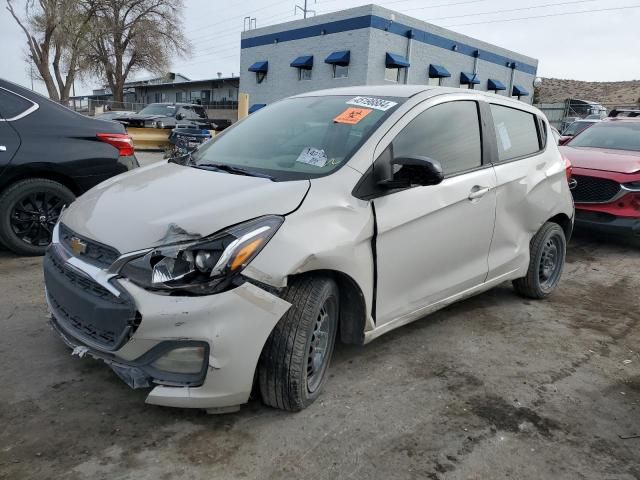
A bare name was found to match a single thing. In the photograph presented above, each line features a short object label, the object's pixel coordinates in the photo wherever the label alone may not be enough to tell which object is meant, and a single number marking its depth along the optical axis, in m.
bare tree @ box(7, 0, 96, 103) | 31.28
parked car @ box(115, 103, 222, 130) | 14.85
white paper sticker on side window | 3.95
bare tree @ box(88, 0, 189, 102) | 36.97
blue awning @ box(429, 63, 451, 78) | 26.42
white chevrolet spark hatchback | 2.29
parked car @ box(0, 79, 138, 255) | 4.74
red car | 6.32
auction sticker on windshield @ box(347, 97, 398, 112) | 3.25
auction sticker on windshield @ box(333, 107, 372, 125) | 3.21
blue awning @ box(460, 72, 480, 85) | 28.72
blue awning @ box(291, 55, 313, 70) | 25.97
